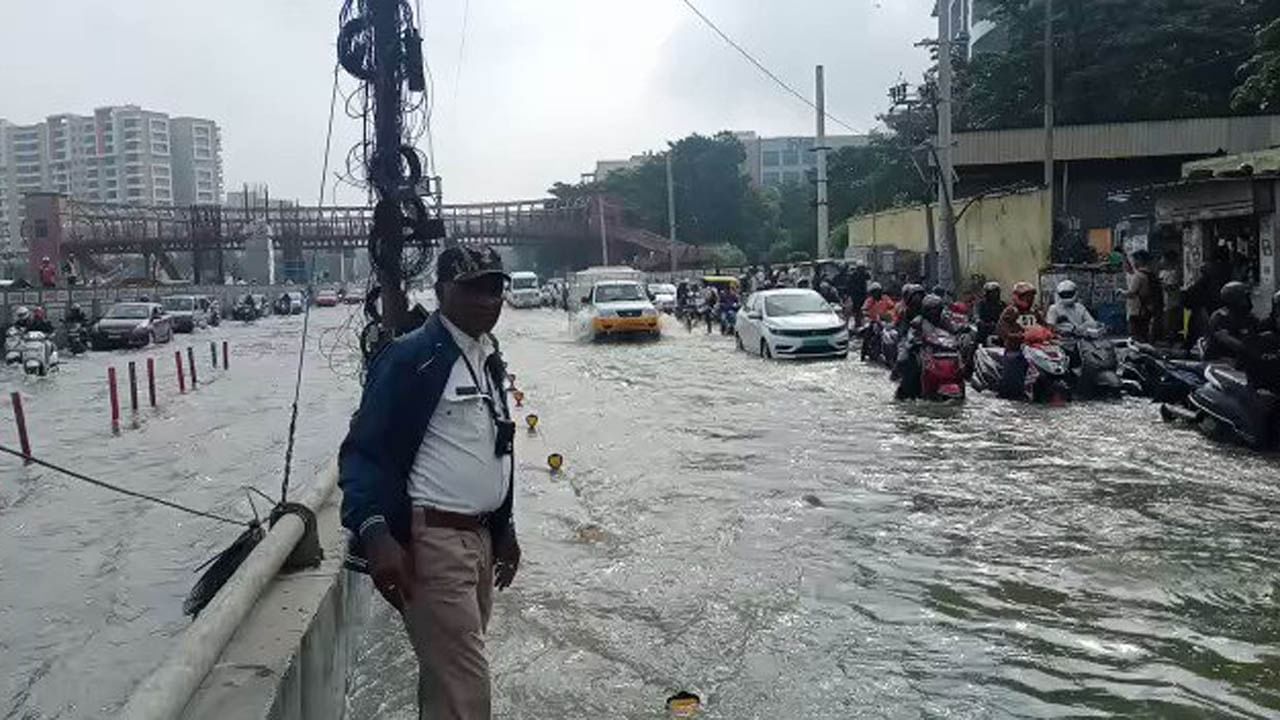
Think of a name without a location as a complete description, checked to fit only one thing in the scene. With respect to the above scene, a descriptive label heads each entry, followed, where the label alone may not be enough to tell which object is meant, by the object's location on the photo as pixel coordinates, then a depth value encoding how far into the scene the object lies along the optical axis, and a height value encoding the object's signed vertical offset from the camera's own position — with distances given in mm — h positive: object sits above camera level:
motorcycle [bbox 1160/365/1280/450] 10156 -1428
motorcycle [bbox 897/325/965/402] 14547 -1356
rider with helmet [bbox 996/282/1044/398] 14305 -909
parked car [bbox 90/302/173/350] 36969 -1598
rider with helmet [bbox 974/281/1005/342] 16156 -775
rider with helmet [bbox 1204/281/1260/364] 10141 -644
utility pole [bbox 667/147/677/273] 67331 +2549
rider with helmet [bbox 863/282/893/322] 20969 -832
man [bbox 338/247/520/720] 3520 -657
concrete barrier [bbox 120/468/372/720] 3211 -1281
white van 63844 -1361
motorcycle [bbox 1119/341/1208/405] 12016 -1361
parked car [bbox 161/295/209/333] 48250 -1525
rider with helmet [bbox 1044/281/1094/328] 14297 -682
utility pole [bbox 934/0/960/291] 26234 +2058
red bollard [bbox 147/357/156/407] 20172 -1824
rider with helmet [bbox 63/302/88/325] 37156 -1205
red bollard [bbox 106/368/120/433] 17344 -1932
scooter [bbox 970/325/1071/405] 13984 -1368
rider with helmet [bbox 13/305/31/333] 29341 -997
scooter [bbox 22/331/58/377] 27125 -1723
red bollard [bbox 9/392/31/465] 12834 -1544
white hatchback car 21938 -1256
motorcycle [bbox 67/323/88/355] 35844 -1842
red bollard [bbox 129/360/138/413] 18906 -1811
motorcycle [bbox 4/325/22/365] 28375 -1629
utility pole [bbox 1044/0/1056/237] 30828 +3897
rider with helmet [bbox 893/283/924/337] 15489 -610
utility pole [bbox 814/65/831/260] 41688 +3196
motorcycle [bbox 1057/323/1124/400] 14172 -1298
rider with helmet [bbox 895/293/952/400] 14695 -1064
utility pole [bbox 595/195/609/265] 78500 +1580
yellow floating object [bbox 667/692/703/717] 4914 -1860
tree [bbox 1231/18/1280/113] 22000 +3271
